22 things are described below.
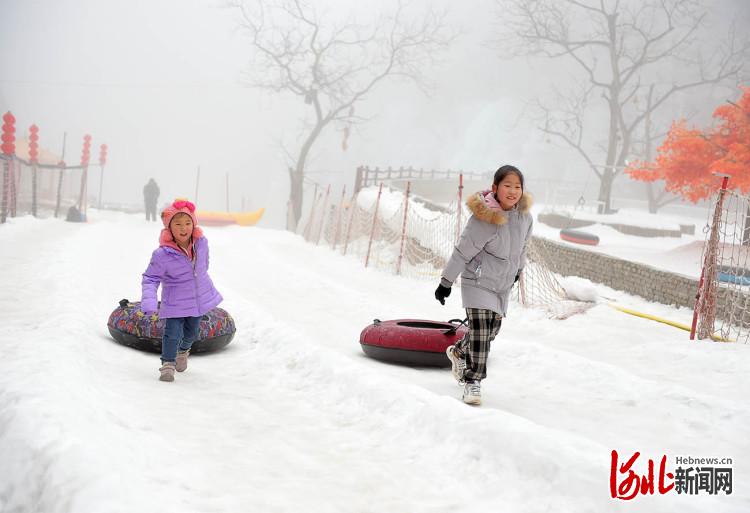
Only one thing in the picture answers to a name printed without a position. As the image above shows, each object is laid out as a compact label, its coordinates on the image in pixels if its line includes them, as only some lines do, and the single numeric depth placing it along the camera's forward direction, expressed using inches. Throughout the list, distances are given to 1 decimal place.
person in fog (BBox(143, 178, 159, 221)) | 1031.6
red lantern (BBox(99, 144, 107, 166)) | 1199.9
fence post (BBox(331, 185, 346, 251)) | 712.6
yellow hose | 334.1
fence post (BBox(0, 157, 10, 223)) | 674.8
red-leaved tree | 626.8
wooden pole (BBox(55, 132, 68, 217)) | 923.4
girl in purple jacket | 181.3
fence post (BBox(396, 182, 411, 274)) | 512.4
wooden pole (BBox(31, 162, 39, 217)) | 847.1
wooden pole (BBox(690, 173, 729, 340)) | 277.6
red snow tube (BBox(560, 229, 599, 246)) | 762.5
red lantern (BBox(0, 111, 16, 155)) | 730.3
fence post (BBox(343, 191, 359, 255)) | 671.8
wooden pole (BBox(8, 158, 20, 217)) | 753.0
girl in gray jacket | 165.3
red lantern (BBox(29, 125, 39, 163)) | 887.1
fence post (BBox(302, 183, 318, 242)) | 866.4
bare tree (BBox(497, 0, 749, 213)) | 1213.1
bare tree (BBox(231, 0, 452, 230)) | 1173.7
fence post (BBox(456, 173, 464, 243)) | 437.4
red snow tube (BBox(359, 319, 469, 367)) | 218.5
